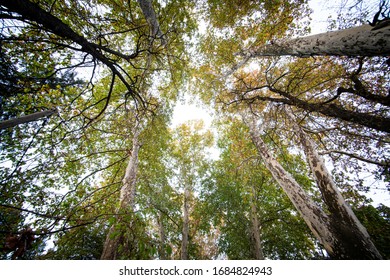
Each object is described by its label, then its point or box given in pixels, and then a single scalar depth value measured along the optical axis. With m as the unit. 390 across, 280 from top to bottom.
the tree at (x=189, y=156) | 9.65
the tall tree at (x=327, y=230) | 2.79
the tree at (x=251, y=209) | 6.87
